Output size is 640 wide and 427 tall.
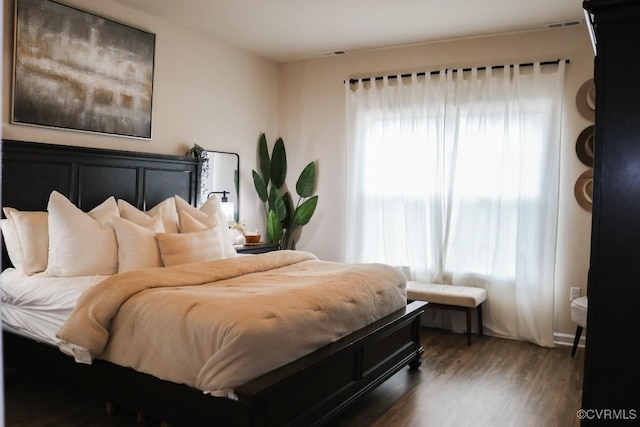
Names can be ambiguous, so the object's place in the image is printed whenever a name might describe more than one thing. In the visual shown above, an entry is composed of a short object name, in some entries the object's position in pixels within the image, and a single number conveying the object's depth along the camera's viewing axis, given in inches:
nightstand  191.3
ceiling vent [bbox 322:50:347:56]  215.9
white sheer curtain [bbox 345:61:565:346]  179.0
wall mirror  196.2
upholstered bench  175.2
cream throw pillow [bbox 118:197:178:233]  150.9
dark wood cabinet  54.9
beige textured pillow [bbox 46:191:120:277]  128.0
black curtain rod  178.1
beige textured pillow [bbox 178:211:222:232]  156.6
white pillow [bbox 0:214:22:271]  131.3
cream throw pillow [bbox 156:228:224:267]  138.6
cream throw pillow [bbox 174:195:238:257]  163.6
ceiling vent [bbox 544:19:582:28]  170.7
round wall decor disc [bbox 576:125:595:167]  173.0
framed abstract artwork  139.6
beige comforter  88.9
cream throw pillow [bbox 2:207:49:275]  130.4
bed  92.4
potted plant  222.2
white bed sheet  113.7
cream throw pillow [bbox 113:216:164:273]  133.8
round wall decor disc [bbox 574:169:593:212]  173.9
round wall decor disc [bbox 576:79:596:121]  172.6
